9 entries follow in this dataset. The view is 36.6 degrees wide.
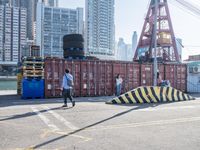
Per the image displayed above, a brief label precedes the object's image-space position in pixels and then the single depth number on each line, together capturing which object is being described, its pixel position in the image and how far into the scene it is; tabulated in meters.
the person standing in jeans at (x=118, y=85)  21.72
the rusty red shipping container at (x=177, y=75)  25.77
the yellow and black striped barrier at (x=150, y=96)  15.88
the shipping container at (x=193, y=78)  27.39
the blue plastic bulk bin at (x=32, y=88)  19.34
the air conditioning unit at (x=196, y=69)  27.83
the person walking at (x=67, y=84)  13.84
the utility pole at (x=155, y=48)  18.08
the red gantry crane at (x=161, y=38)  36.12
